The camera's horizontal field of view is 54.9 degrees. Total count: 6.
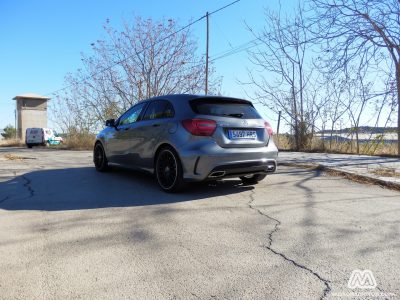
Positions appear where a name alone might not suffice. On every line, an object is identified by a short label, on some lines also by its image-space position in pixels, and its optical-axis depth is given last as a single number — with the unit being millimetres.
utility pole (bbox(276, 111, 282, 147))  16506
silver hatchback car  5613
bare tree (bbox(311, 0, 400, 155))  11219
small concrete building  39406
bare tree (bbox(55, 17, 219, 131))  21234
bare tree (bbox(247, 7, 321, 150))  15680
